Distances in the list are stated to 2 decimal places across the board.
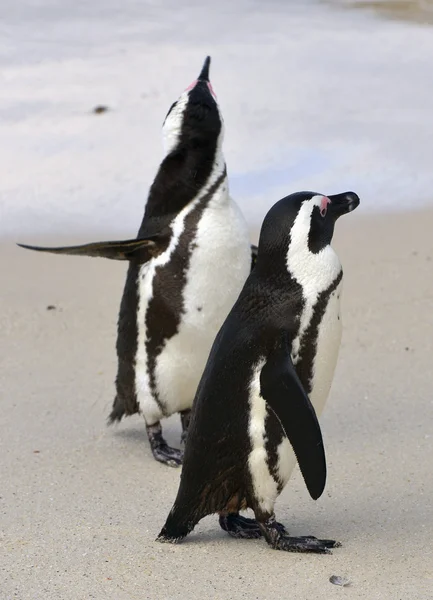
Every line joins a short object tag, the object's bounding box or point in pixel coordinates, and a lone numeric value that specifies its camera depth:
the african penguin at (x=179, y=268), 7.46
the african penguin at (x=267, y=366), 5.74
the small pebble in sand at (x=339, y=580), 5.47
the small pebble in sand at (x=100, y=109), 18.03
